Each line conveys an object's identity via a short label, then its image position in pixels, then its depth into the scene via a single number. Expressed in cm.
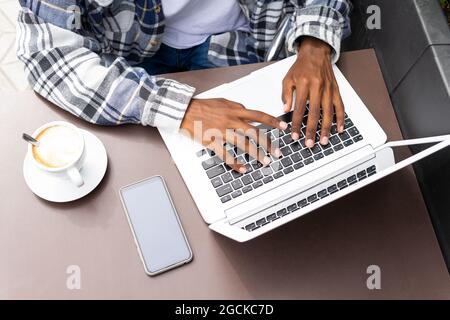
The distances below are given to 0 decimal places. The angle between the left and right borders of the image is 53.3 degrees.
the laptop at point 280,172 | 68
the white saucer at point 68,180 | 70
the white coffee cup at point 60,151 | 66
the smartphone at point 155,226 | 67
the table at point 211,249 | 66
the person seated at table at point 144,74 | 73
